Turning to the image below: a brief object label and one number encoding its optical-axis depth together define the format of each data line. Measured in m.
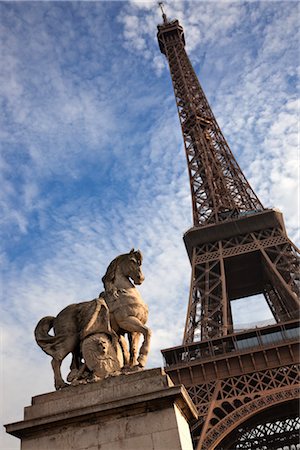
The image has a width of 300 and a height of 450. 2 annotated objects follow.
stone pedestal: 6.37
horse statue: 7.79
